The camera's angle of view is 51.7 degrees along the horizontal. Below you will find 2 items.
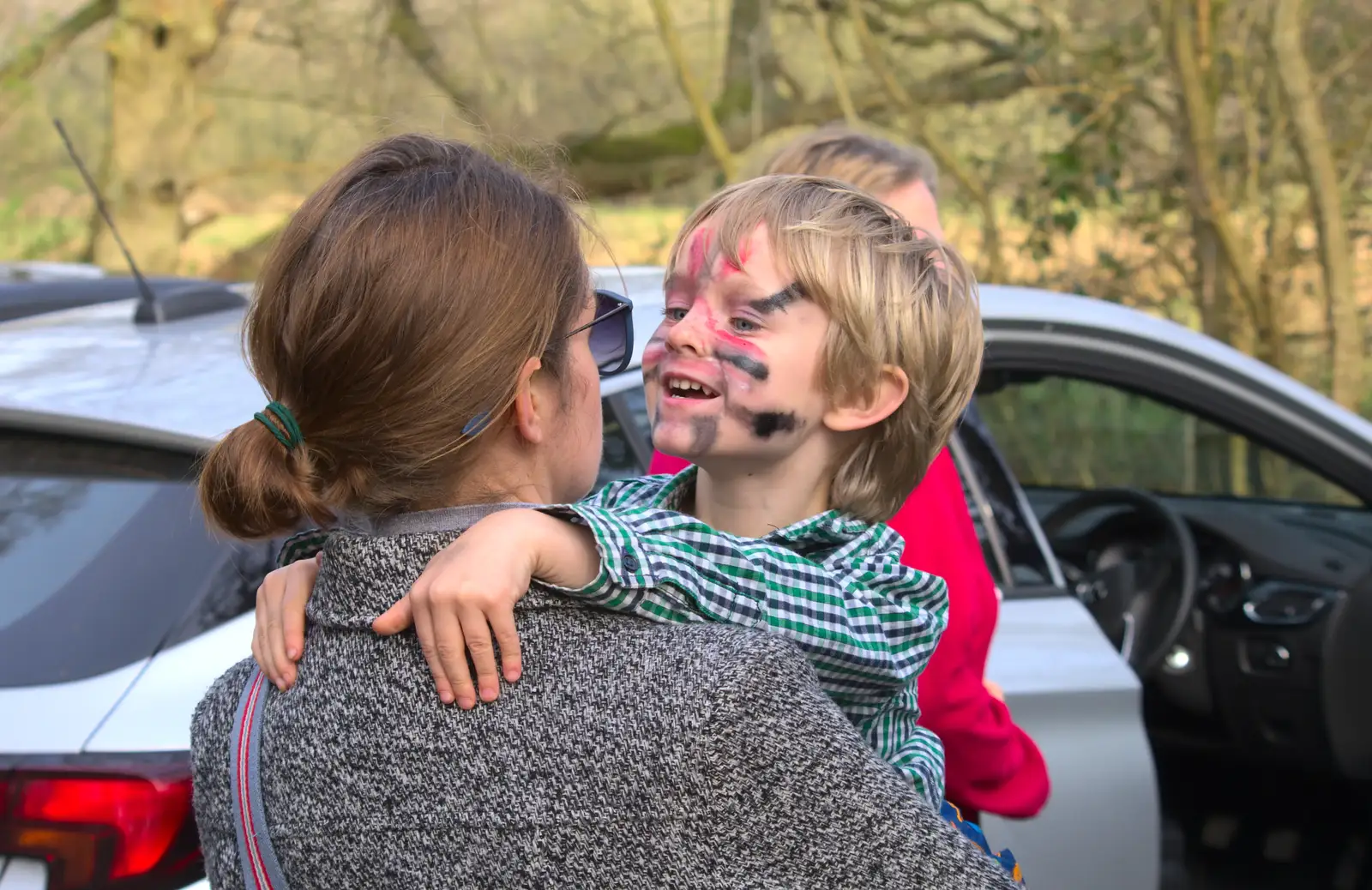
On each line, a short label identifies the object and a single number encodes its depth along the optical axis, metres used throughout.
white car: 1.79
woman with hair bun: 1.13
